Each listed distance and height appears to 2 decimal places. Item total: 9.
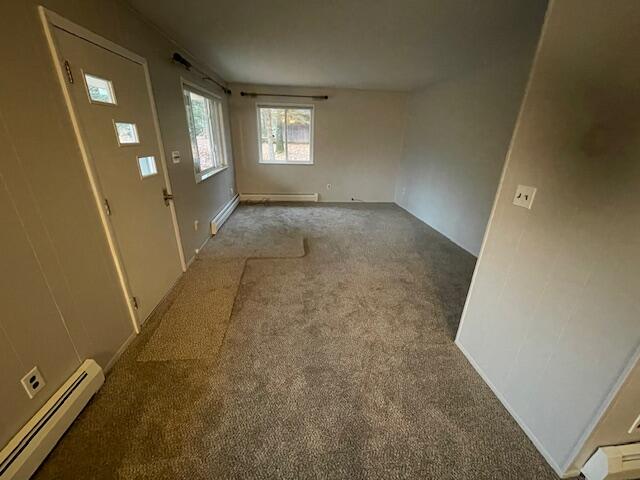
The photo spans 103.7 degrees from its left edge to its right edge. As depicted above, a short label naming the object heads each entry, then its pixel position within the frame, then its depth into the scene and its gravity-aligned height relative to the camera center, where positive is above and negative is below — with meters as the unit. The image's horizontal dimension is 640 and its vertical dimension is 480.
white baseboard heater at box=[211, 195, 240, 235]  3.75 -1.21
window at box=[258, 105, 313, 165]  5.20 +0.12
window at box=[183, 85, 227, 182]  3.19 +0.08
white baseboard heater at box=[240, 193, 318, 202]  5.64 -1.21
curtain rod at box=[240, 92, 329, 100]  4.86 +0.82
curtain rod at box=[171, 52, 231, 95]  2.54 +0.76
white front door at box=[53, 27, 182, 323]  1.43 -0.13
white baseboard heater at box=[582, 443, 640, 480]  1.04 -1.23
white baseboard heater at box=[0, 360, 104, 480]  1.00 -1.23
